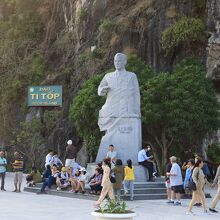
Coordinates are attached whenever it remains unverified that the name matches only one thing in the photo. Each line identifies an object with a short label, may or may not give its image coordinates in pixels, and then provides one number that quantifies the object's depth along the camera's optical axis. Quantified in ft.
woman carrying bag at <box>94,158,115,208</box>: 38.88
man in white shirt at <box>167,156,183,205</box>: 44.01
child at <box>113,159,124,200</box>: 44.11
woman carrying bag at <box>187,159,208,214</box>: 37.78
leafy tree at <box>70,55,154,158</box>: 76.18
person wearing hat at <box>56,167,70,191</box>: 53.01
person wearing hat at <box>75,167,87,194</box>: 49.51
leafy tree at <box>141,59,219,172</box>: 71.61
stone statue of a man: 53.57
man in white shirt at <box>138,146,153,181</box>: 52.39
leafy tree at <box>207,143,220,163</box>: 80.64
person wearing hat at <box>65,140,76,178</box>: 53.98
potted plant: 24.14
